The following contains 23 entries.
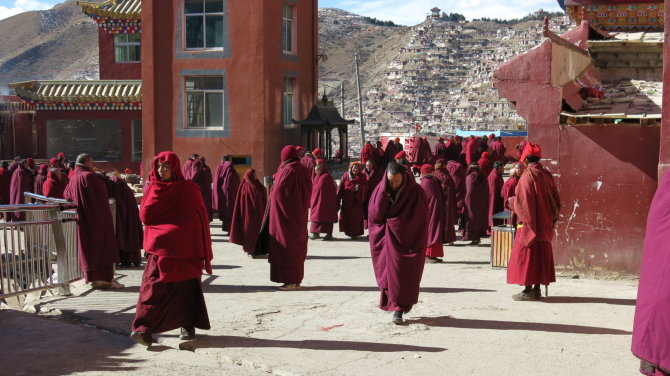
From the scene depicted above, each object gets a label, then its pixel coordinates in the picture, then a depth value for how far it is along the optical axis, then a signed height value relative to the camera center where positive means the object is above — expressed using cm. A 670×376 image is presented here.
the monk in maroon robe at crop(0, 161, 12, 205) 1911 -109
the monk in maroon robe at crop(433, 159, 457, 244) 1432 -108
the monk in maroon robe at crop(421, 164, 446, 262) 1251 -116
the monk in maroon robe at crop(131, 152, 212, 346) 717 -100
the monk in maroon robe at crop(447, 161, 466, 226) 1711 -90
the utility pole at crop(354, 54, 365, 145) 3936 +89
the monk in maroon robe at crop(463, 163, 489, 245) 1495 -124
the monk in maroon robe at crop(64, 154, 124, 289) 993 -99
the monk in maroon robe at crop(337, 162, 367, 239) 1571 -122
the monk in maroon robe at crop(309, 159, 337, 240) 1559 -129
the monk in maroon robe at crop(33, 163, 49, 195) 1644 -86
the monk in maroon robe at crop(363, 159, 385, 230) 1620 -81
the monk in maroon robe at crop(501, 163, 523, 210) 1202 -70
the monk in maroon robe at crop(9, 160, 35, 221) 1759 -104
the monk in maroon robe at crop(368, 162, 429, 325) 812 -98
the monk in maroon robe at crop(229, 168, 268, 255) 1316 -116
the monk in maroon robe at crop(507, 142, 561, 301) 912 -99
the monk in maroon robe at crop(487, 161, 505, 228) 1470 -97
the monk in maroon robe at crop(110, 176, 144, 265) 1133 -114
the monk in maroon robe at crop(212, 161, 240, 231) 1656 -111
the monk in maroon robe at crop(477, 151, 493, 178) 1661 -56
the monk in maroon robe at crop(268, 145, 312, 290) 1011 -110
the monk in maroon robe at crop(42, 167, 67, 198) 1405 -83
